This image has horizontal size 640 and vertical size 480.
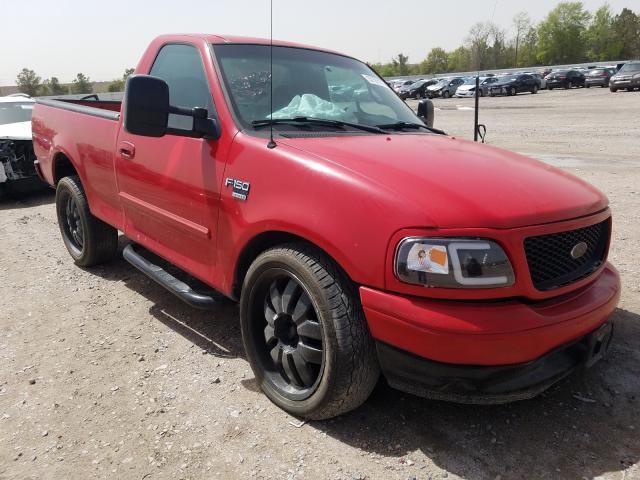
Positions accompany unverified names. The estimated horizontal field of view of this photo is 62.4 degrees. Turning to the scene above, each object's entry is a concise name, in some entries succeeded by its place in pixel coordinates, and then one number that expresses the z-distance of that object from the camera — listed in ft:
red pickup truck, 6.94
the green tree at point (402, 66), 355.81
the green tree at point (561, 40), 296.71
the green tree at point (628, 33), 265.95
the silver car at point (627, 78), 98.93
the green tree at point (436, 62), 342.85
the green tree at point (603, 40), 275.39
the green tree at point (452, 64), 307.58
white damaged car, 26.30
